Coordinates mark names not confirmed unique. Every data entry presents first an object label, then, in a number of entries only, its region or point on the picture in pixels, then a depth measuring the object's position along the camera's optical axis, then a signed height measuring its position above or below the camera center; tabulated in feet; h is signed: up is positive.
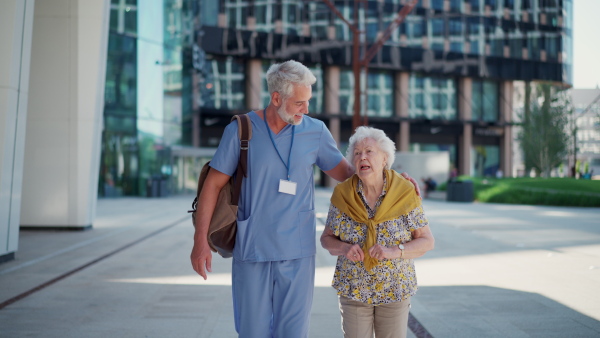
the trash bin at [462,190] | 101.81 +2.63
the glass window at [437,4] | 174.81 +52.39
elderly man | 11.39 -0.26
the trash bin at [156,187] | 116.16 +2.18
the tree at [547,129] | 142.00 +17.07
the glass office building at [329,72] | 113.80 +29.80
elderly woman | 11.59 -0.59
